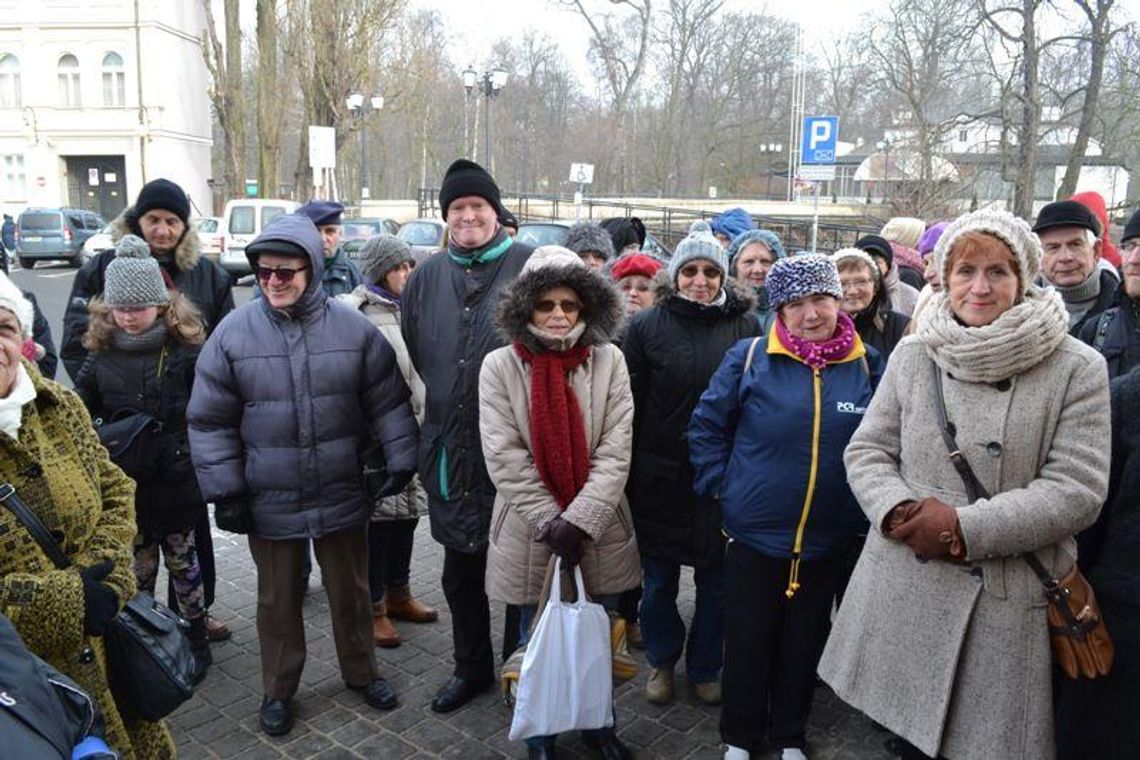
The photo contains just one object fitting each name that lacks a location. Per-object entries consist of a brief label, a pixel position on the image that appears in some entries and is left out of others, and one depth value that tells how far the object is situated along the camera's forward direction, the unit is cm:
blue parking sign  1189
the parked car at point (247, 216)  2177
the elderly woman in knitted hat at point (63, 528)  233
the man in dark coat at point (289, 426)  348
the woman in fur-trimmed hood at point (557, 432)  326
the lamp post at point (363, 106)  2475
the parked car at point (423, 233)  1908
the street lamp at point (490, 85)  2486
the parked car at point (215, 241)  2084
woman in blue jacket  308
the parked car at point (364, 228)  2034
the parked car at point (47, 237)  2478
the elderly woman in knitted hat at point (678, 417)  369
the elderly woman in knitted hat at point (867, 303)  409
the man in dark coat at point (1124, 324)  312
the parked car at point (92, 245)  2273
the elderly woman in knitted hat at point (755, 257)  498
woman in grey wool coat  241
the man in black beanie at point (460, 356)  363
